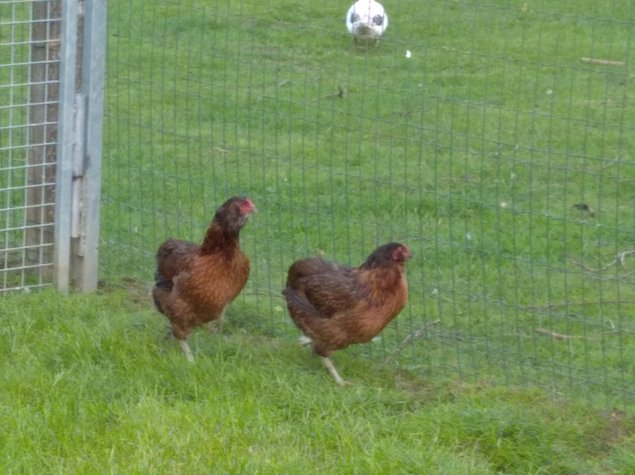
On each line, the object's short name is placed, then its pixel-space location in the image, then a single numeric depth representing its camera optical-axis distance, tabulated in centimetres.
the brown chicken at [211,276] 1321
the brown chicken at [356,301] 1280
